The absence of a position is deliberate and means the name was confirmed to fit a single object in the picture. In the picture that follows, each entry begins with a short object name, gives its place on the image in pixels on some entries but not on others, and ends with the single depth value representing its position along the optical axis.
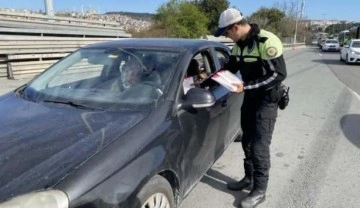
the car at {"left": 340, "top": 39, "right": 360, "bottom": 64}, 21.32
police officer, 3.16
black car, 1.97
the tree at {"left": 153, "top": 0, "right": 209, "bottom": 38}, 32.94
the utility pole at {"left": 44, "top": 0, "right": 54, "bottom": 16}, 15.99
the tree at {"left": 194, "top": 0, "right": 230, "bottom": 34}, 44.72
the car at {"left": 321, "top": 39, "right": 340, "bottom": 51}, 43.69
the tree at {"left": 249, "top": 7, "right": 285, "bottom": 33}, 58.57
